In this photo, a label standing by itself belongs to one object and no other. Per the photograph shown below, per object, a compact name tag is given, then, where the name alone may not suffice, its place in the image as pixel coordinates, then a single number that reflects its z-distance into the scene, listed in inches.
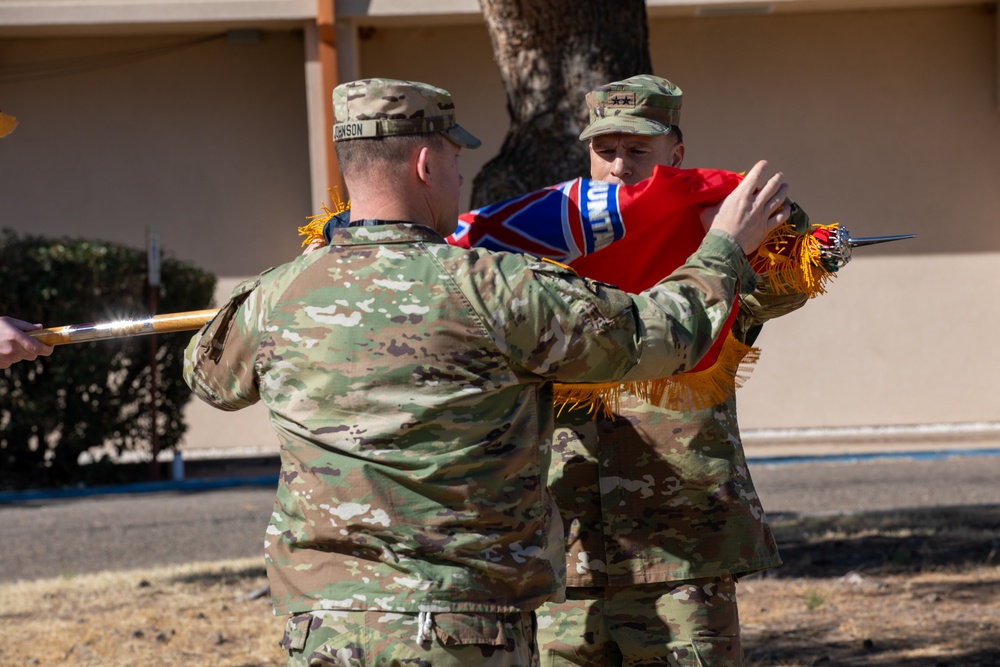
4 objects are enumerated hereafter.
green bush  847.7
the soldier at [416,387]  184.7
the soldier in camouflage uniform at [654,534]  254.1
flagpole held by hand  225.6
